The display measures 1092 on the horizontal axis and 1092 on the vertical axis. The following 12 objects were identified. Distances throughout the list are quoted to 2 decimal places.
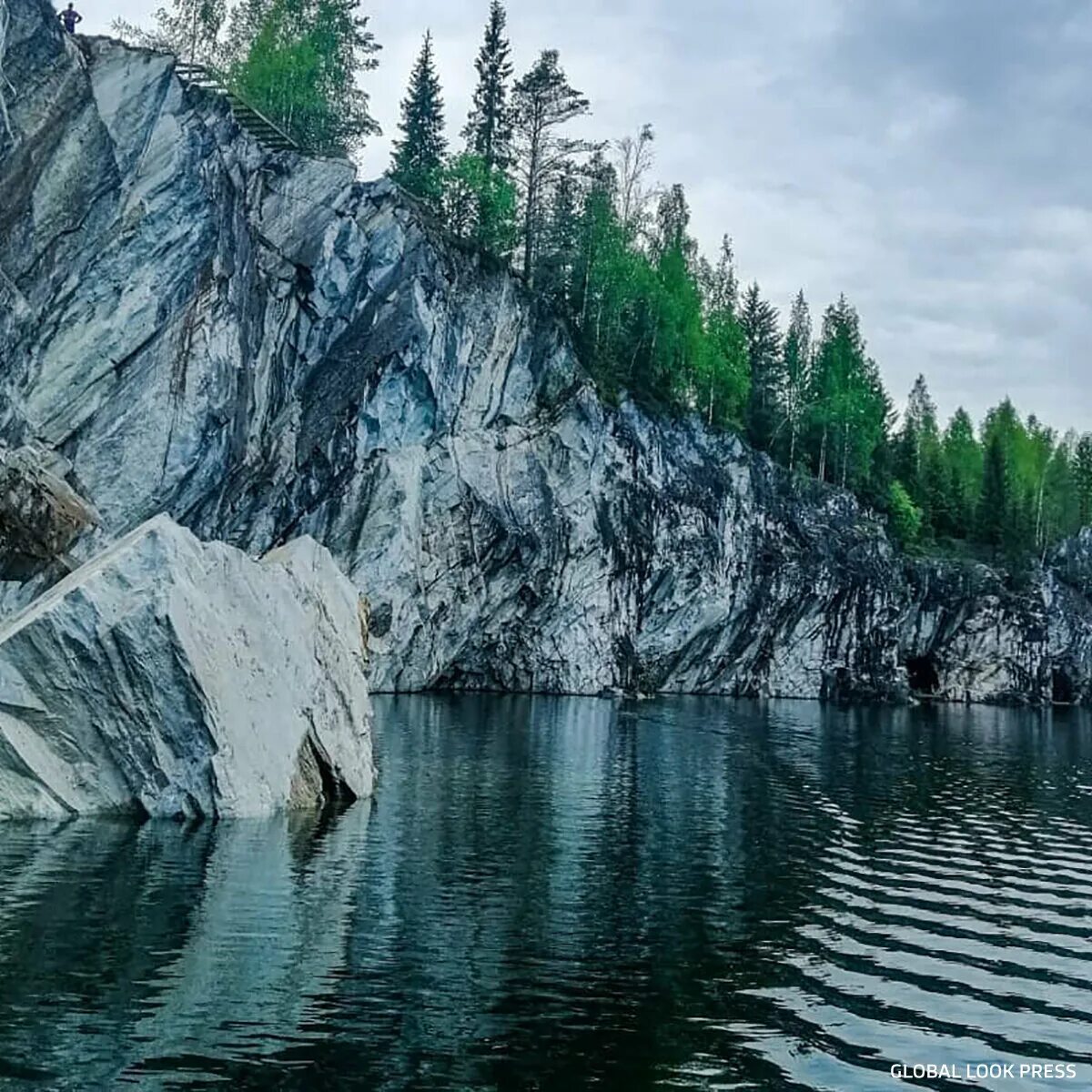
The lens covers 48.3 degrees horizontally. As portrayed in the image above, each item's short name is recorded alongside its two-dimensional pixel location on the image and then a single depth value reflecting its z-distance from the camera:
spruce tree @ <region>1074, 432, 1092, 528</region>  136.25
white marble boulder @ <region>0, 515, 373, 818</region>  24.64
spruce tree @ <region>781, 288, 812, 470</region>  109.12
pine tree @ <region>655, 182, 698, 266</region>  106.94
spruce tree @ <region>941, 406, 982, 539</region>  118.69
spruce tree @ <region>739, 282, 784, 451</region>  108.25
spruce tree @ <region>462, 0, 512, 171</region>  91.56
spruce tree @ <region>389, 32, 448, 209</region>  82.06
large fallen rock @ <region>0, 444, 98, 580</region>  40.53
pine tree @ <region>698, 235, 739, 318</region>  106.69
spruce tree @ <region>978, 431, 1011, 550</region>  115.56
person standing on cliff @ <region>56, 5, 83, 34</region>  51.62
